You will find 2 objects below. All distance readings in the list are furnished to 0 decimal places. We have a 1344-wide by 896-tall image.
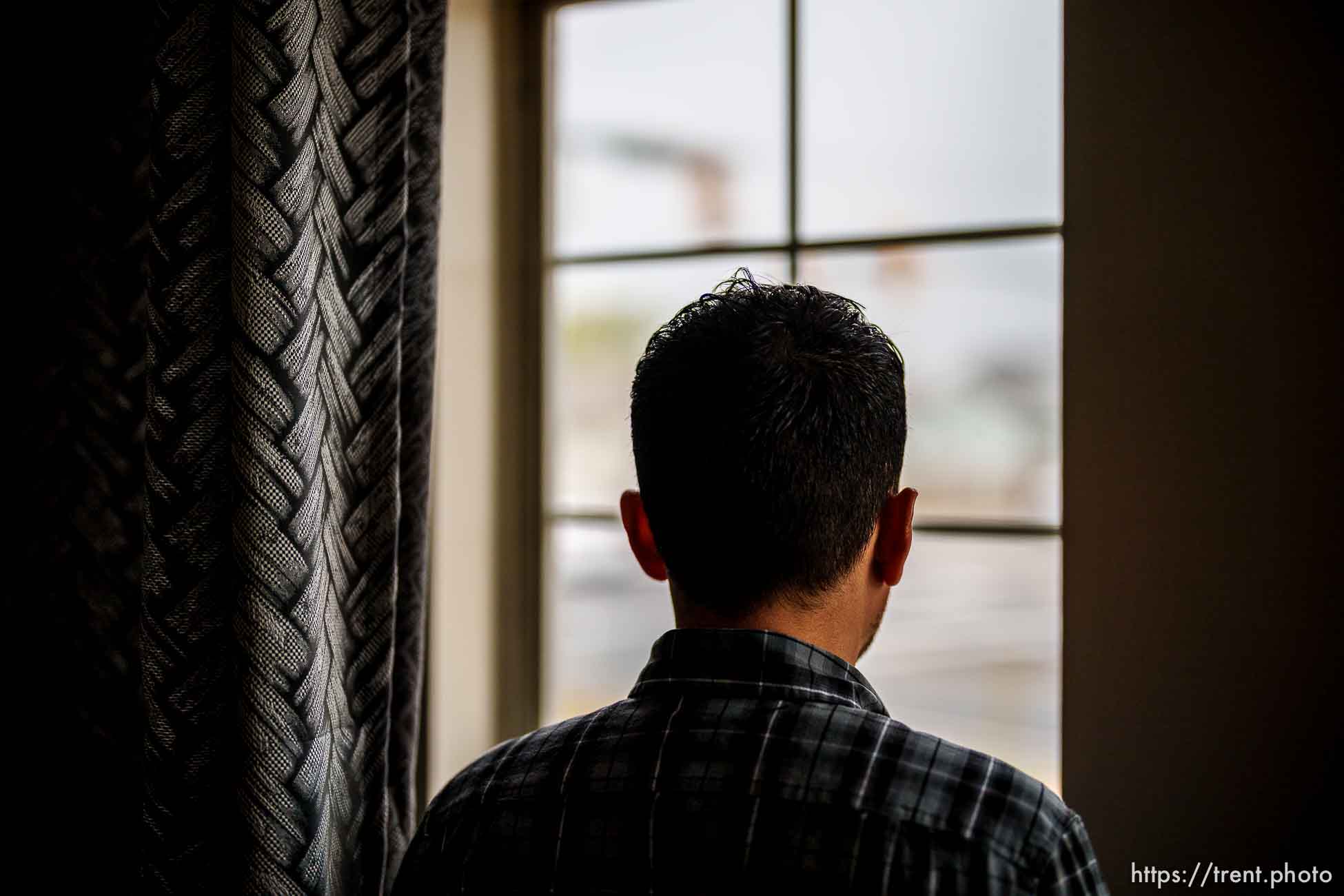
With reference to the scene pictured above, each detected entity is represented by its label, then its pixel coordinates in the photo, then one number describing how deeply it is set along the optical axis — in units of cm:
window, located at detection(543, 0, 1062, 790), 126
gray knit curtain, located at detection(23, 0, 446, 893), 101
